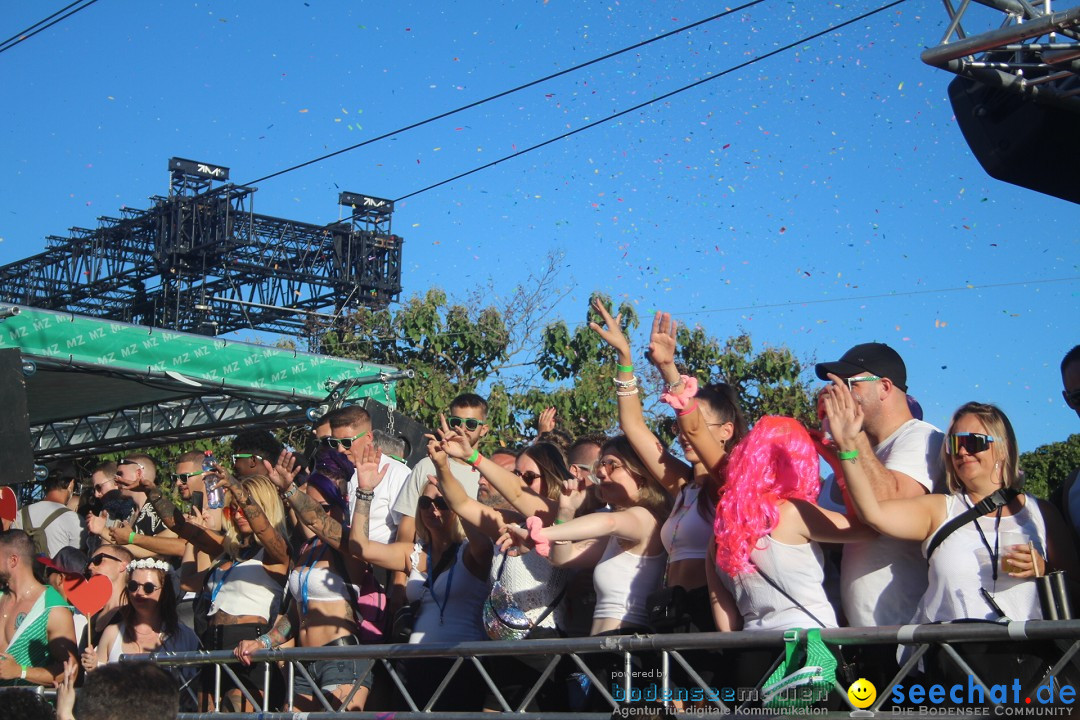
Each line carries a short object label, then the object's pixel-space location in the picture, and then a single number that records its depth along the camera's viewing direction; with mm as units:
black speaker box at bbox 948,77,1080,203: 4543
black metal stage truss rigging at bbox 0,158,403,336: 34728
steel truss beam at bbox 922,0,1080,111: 4281
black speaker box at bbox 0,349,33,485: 7680
